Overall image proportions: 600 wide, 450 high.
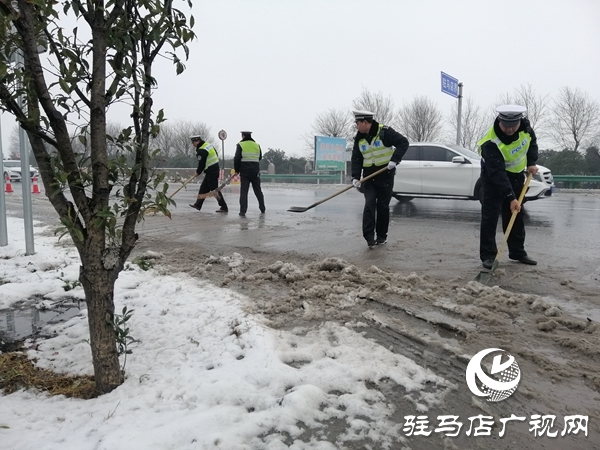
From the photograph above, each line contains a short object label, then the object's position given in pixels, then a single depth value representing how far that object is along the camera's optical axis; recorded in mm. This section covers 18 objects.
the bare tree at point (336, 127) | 43438
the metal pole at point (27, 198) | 5078
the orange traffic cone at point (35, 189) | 20147
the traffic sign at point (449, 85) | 20339
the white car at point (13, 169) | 30238
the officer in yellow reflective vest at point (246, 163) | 9711
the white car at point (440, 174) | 10812
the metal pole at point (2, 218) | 5460
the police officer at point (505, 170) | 4750
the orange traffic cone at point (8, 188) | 20267
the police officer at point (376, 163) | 5980
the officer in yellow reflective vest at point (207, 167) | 10344
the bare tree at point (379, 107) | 40562
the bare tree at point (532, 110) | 35531
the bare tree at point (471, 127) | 39781
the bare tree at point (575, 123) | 34094
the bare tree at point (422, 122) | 39531
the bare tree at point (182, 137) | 58912
